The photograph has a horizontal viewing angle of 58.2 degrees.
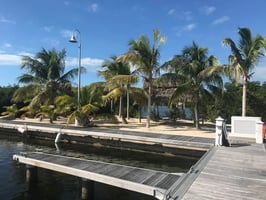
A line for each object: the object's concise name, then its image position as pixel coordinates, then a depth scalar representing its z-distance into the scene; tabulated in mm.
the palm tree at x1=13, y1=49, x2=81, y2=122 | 19348
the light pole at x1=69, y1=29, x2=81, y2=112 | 12703
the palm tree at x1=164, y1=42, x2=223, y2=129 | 13672
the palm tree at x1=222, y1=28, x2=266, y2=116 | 12055
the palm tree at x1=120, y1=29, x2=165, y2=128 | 13938
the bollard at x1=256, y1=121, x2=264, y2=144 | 9195
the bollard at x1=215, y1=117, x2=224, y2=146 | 8048
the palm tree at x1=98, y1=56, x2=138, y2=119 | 14469
